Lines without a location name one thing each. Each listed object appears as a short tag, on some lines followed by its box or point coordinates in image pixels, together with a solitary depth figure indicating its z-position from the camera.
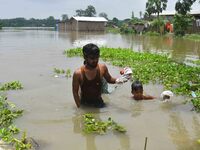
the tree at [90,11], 122.25
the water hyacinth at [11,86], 8.79
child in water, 7.42
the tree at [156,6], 52.75
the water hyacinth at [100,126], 5.51
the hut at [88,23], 69.24
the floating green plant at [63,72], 11.00
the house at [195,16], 36.94
